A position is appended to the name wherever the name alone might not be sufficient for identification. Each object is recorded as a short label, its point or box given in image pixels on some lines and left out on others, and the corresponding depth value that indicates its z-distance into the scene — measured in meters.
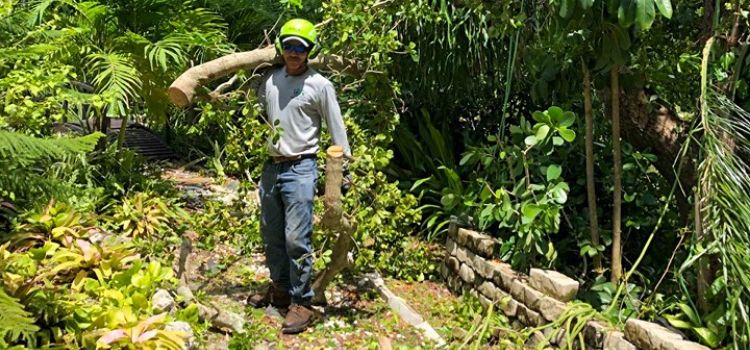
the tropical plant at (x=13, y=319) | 2.23
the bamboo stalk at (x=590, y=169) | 3.76
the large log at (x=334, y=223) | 3.58
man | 3.68
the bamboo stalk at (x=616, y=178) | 3.68
